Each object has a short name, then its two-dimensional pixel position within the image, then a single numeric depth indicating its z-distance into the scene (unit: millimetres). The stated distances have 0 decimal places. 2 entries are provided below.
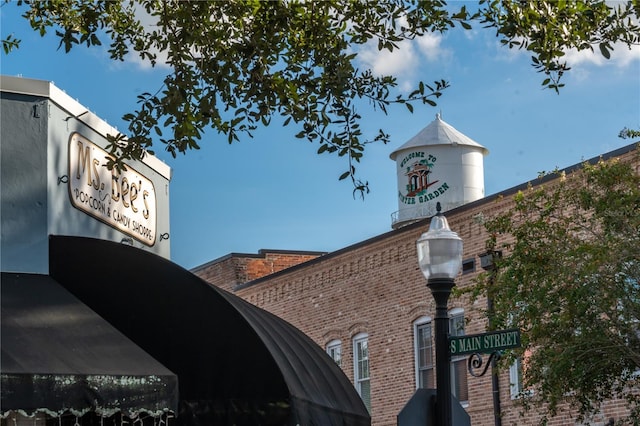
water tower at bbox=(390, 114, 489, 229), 32562
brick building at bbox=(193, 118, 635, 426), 25641
